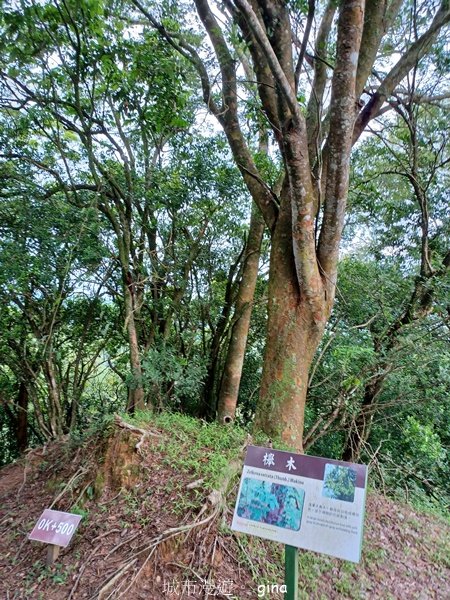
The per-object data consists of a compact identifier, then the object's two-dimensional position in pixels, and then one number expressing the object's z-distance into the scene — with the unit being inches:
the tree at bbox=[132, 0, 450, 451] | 118.7
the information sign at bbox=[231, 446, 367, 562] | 65.6
